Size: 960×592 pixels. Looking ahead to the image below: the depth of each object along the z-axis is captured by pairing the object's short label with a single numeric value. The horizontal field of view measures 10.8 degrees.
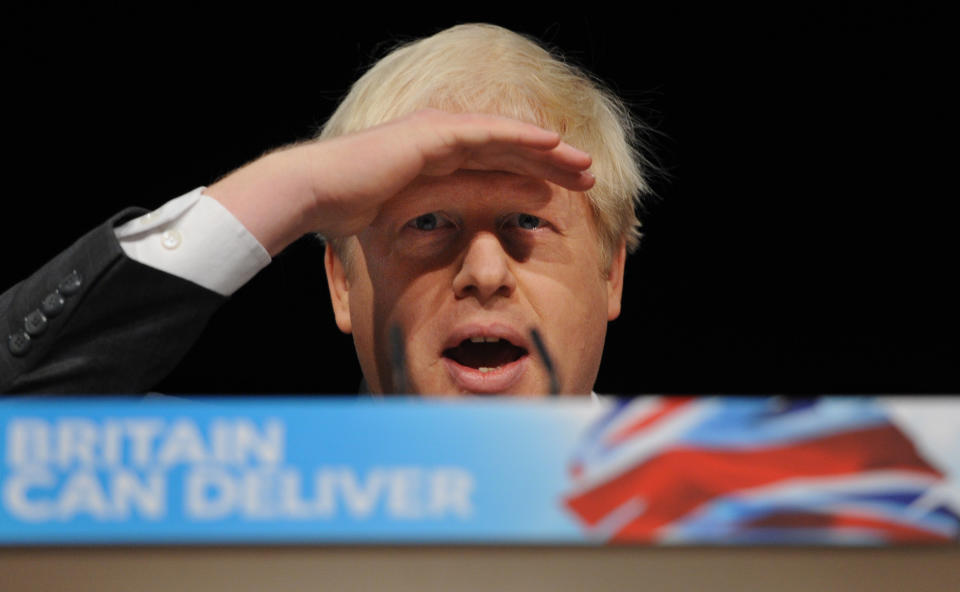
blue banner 2.69
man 2.98
